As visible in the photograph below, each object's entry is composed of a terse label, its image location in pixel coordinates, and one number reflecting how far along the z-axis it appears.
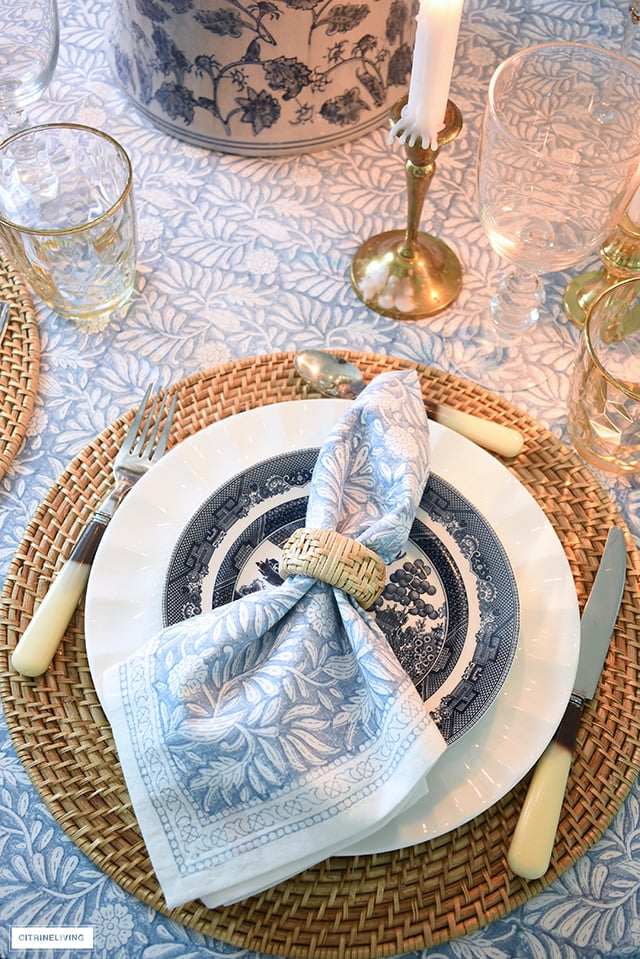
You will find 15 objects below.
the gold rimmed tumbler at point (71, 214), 0.68
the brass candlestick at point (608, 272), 0.70
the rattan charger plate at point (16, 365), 0.66
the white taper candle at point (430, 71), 0.56
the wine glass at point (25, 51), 0.75
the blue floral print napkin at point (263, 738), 0.45
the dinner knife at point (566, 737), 0.49
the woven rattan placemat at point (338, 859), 0.49
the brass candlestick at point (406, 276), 0.74
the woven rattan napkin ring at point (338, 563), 0.48
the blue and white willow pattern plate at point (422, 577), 0.51
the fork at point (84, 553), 0.55
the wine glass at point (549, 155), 0.62
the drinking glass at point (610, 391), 0.64
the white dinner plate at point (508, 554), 0.50
